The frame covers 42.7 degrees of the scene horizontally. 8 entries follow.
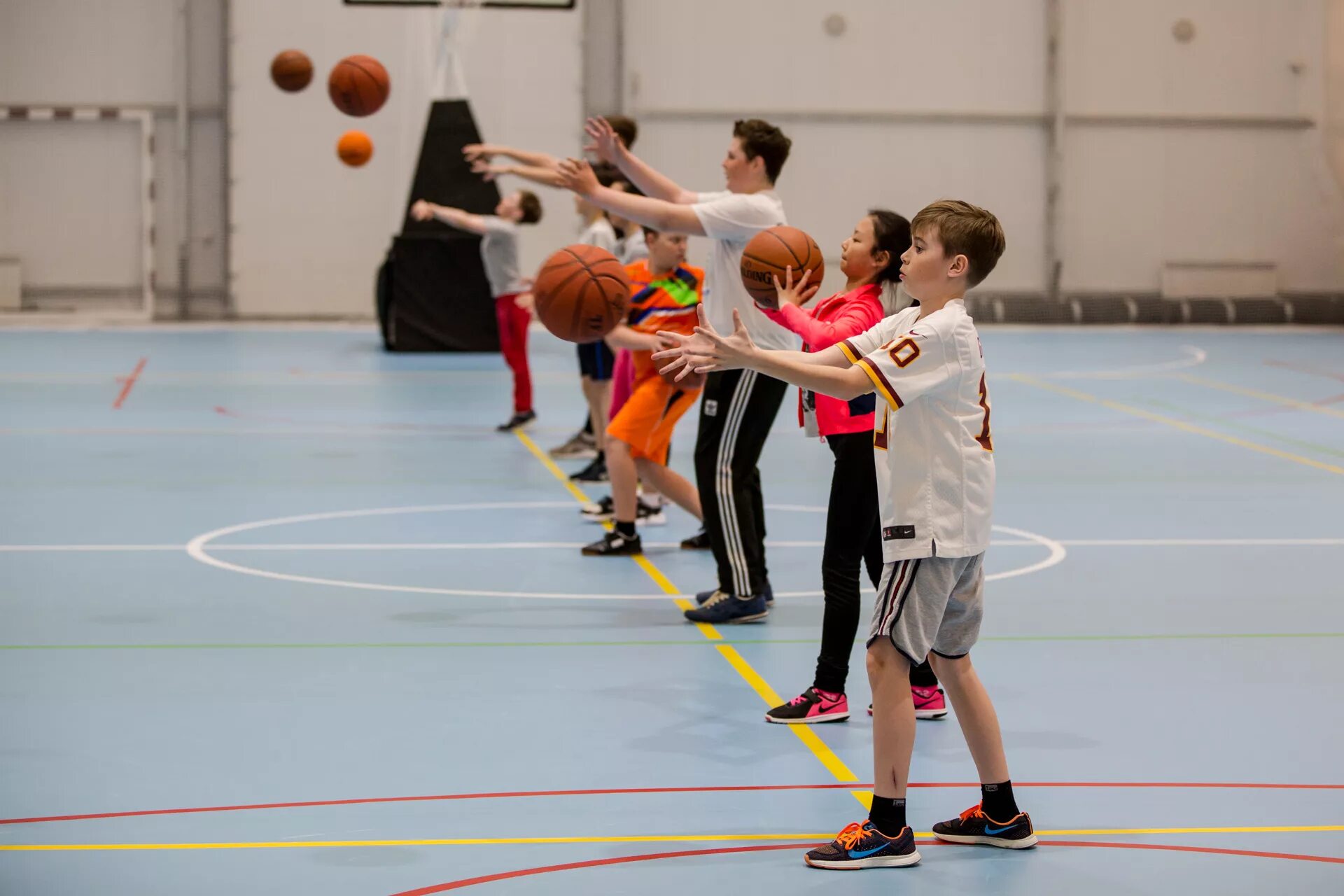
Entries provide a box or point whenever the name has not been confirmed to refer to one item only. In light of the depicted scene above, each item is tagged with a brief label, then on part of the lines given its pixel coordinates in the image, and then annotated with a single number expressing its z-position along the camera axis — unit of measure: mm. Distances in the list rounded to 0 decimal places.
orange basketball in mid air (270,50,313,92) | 17141
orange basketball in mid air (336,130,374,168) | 18250
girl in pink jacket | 5496
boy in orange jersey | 8047
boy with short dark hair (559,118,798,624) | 6824
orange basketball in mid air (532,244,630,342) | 6766
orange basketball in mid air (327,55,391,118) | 14414
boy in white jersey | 4250
